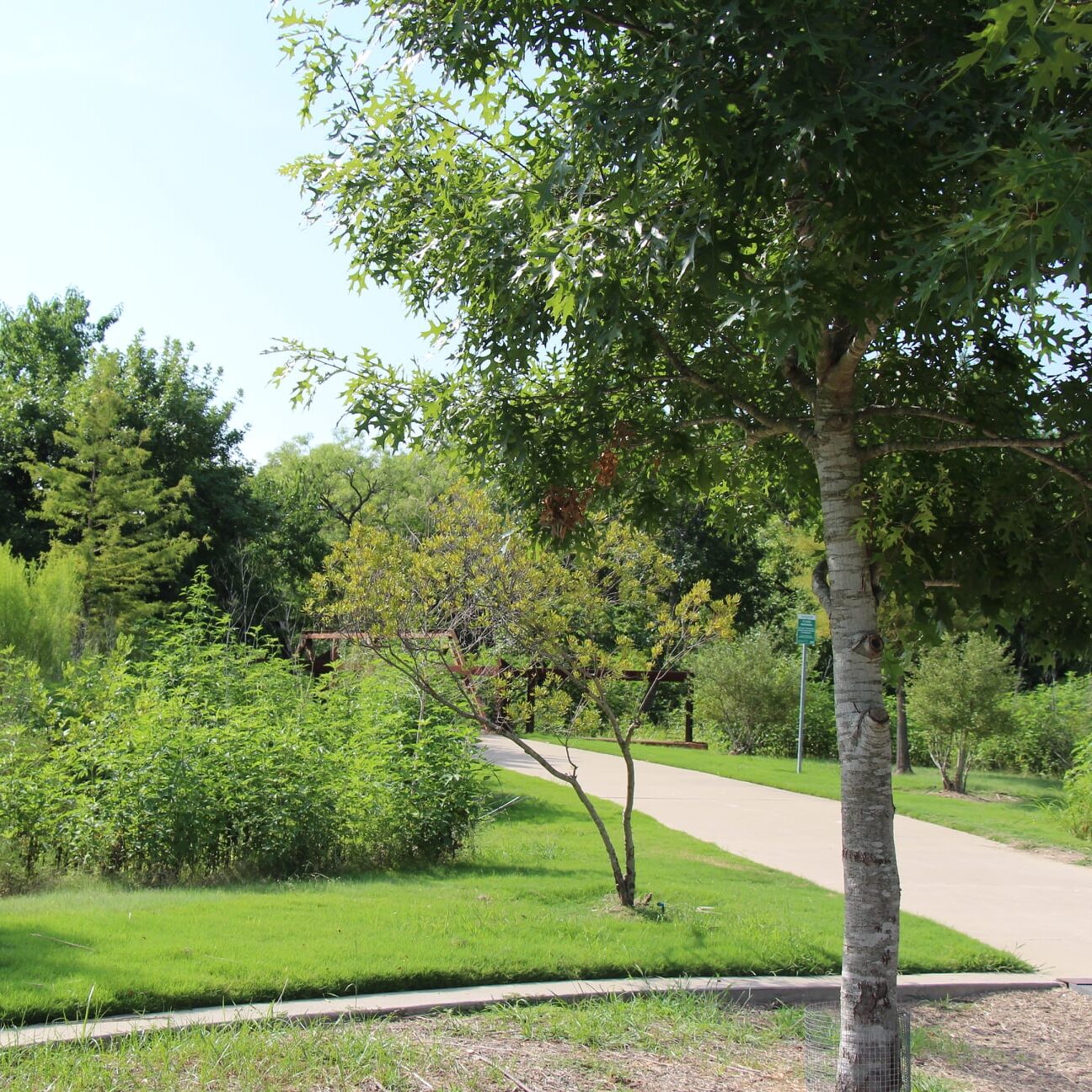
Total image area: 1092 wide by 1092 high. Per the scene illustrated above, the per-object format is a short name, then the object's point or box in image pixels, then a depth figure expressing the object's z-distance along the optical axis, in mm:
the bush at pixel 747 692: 22688
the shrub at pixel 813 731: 23172
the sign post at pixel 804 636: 18420
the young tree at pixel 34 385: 26312
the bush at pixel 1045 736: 21125
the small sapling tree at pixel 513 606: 7504
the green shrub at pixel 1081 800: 12547
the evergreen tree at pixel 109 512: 21844
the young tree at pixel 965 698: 16734
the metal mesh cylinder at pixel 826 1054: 4168
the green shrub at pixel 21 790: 7586
